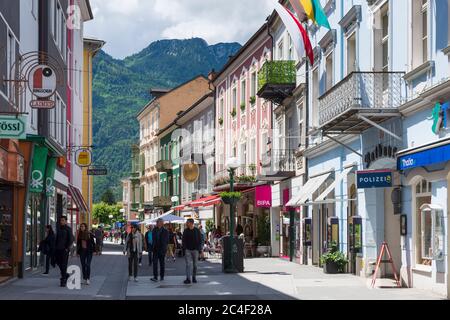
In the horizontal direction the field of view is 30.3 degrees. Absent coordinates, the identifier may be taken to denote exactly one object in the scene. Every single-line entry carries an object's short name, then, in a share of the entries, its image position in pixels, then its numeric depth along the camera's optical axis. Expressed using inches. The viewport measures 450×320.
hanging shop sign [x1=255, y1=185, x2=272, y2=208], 1485.0
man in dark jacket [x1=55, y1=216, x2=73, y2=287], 805.9
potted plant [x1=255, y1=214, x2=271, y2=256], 1464.1
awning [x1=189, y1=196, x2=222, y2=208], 1665.8
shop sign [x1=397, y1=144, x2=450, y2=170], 608.4
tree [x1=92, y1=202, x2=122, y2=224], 4852.4
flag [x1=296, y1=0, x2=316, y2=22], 943.7
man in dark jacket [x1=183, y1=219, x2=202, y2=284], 837.2
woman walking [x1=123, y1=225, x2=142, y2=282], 888.3
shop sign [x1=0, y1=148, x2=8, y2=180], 754.2
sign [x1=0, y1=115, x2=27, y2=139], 657.6
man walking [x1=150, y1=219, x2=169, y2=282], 872.9
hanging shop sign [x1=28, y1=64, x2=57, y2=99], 792.9
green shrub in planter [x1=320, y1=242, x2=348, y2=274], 953.5
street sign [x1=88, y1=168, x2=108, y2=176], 1629.3
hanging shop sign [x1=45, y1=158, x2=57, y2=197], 1053.2
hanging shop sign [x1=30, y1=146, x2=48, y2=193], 930.7
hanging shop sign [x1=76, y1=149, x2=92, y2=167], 1466.5
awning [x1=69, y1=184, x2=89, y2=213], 1679.4
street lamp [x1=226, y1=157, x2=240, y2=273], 997.2
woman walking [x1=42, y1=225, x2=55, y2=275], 943.8
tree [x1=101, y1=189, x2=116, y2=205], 5568.4
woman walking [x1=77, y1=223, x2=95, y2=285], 849.1
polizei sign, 770.2
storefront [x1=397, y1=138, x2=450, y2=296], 646.5
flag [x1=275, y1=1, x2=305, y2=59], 1023.0
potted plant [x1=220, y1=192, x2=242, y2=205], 1039.0
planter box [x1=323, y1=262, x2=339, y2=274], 956.0
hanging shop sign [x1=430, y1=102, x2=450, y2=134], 630.4
